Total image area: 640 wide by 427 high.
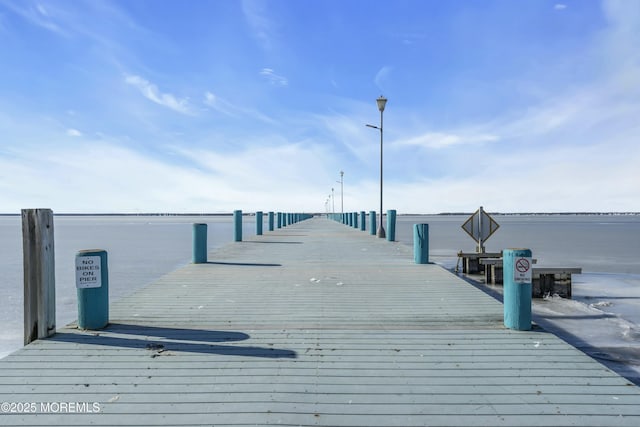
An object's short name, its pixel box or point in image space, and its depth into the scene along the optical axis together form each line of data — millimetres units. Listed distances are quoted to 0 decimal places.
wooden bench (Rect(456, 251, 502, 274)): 14547
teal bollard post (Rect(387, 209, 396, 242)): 18047
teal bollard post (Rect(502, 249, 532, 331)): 5148
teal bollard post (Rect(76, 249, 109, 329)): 5152
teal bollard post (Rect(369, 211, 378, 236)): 23688
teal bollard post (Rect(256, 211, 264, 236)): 23491
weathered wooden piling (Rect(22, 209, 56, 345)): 4938
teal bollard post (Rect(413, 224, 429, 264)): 10648
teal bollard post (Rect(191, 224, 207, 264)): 10820
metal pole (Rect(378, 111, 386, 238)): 21234
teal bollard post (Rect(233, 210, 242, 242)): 18438
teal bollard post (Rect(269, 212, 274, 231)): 31727
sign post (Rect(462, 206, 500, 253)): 12750
